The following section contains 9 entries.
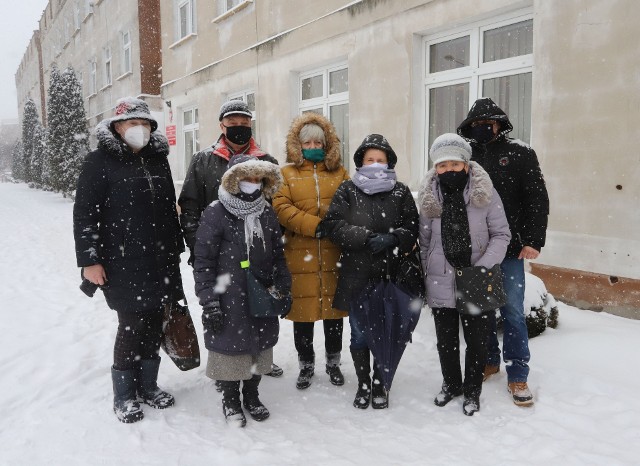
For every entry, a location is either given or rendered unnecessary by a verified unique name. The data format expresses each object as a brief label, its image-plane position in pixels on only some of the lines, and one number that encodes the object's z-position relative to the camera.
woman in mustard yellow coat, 3.40
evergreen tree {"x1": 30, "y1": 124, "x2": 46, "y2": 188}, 28.32
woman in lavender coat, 2.98
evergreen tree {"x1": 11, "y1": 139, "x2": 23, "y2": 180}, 39.03
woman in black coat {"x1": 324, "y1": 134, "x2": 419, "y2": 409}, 3.13
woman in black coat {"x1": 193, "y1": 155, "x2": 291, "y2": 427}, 2.92
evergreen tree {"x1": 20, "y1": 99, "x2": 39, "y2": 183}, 31.31
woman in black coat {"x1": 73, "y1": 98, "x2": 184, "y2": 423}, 2.99
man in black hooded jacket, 3.10
